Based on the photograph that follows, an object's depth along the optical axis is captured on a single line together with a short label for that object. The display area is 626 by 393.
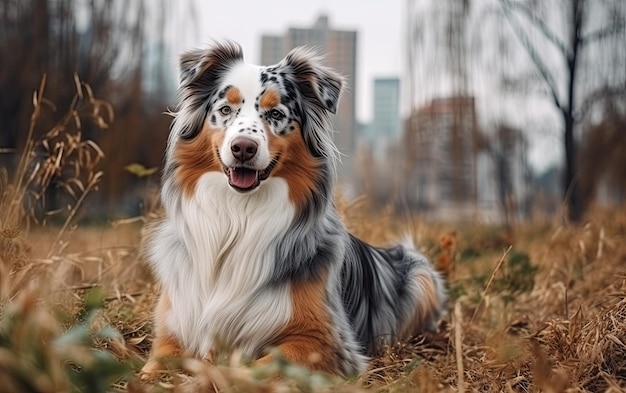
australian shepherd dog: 2.86
